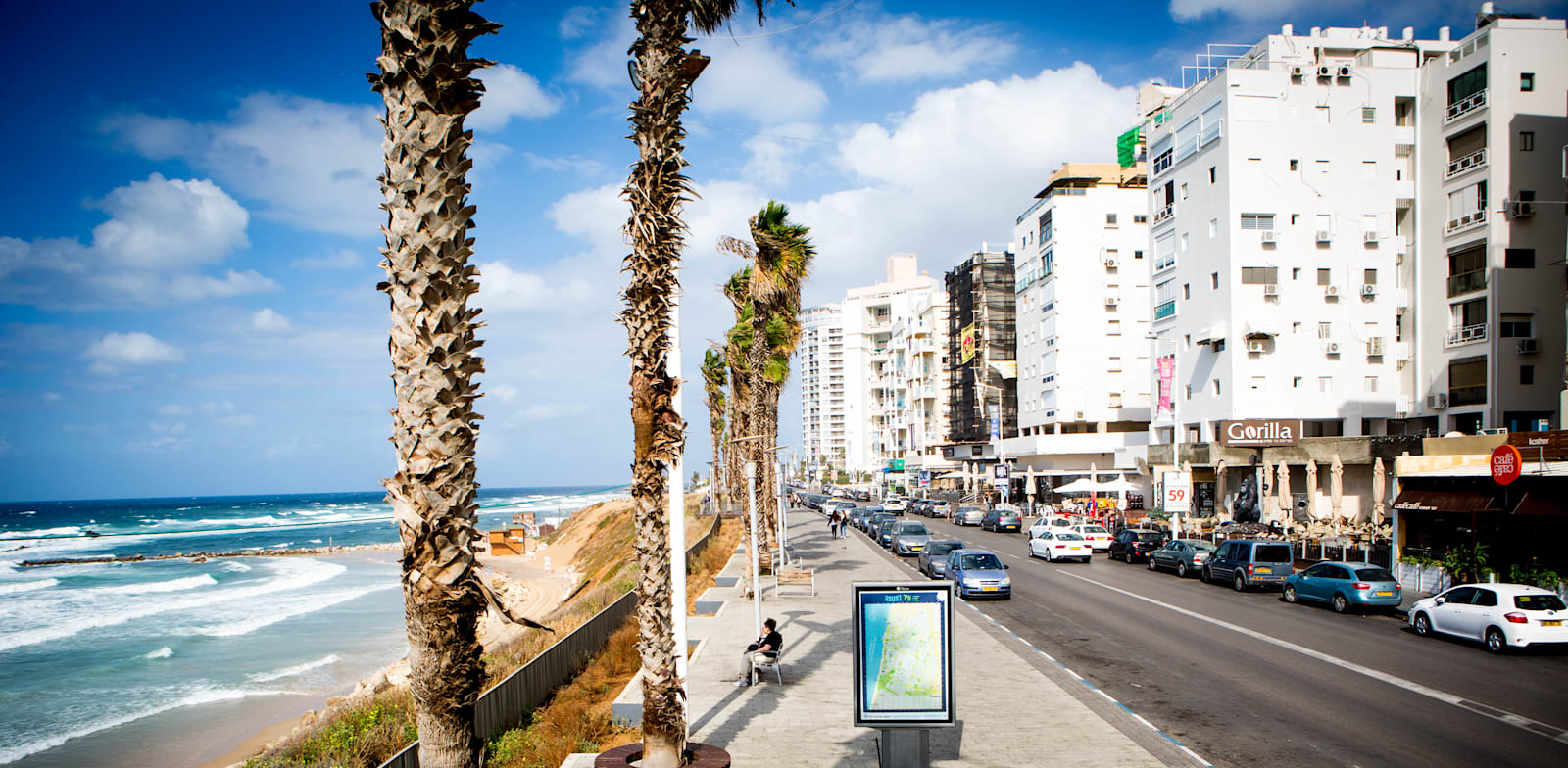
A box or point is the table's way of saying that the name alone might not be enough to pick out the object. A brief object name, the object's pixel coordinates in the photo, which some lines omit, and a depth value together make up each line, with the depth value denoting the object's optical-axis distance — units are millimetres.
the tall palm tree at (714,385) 61562
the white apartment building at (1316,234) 49719
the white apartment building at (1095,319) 74562
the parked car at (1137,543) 36594
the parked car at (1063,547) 37094
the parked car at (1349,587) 22734
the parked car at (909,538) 39500
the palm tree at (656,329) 9289
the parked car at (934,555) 30441
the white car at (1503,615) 17156
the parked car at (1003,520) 54219
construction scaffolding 94438
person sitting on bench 14562
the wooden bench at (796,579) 26266
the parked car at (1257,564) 27875
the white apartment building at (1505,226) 40875
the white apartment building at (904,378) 115688
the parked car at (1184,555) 31719
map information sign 9859
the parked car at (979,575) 25891
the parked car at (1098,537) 42219
